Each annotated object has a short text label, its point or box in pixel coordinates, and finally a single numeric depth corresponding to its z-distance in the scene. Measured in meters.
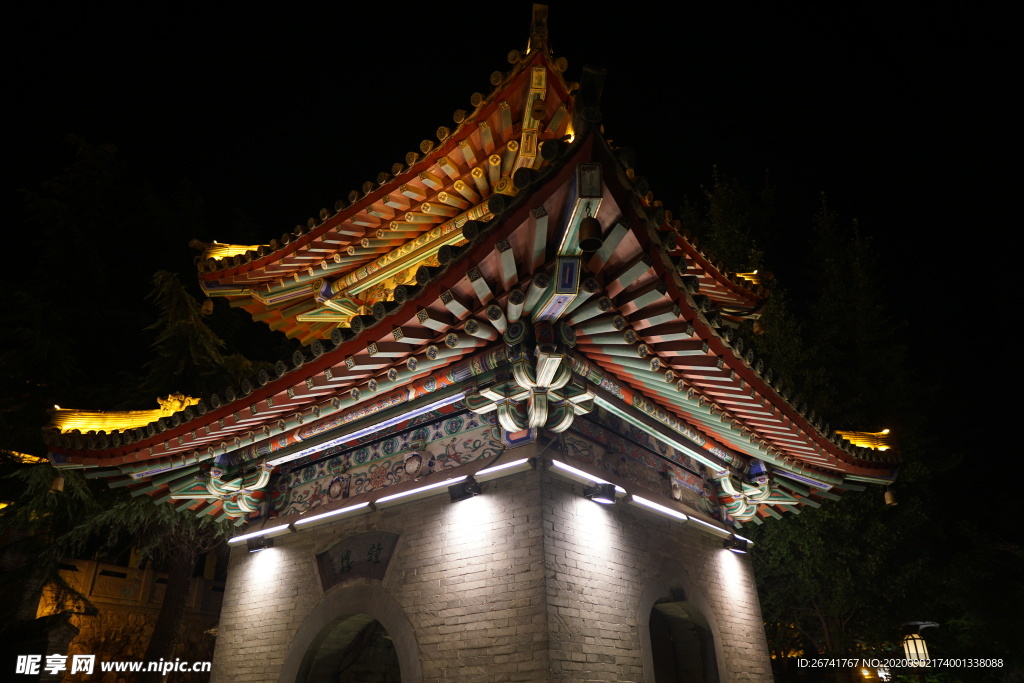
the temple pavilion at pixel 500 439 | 4.38
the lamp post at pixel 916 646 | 11.09
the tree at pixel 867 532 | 11.70
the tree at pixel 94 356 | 11.76
